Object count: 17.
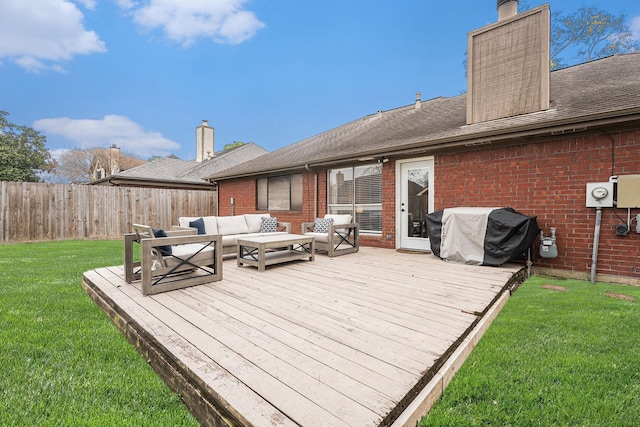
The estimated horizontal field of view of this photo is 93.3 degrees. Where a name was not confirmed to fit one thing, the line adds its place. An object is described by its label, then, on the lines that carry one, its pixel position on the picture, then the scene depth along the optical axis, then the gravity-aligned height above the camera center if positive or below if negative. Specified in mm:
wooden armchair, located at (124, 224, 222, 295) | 3428 -694
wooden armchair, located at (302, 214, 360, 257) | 5992 -617
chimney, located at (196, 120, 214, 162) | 18922 +4092
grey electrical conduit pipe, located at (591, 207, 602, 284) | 4523 -542
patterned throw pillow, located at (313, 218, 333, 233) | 6655 -404
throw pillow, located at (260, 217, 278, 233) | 7309 -444
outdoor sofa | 5809 -411
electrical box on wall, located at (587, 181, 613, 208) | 4453 +183
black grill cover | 4691 -456
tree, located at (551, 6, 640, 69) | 12047 +7101
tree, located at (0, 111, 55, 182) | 16391 +3080
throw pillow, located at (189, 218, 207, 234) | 5770 -348
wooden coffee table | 4605 -778
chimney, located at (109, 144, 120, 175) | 22312 +3652
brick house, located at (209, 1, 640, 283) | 4523 +995
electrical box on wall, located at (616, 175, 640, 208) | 4258 +219
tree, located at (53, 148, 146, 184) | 24094 +3527
